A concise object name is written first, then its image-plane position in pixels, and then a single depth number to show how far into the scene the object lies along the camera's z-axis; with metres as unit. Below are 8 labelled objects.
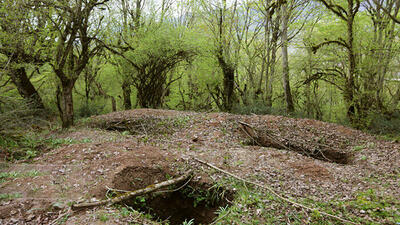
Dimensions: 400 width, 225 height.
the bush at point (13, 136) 5.75
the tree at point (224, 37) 12.07
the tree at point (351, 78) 8.46
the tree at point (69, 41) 7.77
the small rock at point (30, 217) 3.28
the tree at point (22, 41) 6.38
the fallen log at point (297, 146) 6.72
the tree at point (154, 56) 11.09
